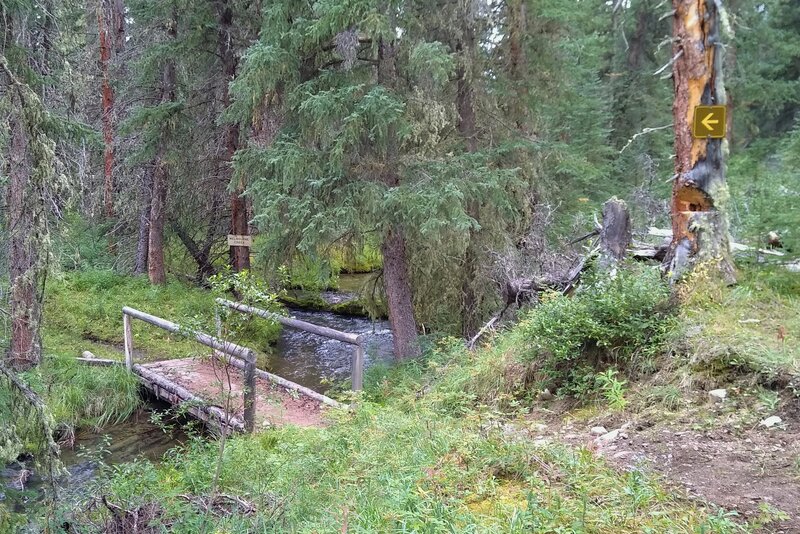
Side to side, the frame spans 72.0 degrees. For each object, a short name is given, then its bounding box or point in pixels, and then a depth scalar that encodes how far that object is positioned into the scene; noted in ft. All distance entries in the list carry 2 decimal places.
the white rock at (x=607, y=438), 11.68
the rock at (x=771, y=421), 10.97
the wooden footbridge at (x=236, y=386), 18.17
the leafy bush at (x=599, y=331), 14.51
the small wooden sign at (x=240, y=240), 37.81
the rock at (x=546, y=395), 15.05
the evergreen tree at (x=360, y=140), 23.53
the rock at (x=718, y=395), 12.21
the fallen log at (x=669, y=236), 17.00
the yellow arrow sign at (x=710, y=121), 16.55
